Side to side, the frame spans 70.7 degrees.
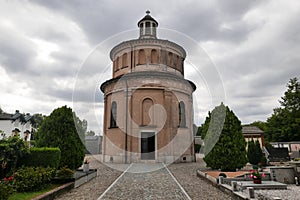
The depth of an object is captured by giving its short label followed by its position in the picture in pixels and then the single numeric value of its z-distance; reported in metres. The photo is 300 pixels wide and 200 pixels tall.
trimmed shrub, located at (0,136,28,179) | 8.36
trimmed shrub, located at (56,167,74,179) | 9.22
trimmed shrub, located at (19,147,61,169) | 9.24
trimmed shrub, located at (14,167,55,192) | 7.13
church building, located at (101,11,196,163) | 19.94
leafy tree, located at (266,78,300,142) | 41.31
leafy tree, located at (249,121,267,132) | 62.62
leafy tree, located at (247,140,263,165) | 18.02
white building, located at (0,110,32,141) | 35.66
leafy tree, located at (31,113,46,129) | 70.09
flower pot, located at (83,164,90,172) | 12.23
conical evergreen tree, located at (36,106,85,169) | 11.34
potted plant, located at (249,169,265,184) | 8.44
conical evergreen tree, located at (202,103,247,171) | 12.38
